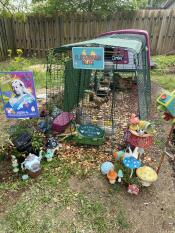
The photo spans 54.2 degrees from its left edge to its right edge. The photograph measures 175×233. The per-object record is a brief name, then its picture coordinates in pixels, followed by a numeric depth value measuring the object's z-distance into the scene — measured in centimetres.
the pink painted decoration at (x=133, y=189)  199
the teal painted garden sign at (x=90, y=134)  255
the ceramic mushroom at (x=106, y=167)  215
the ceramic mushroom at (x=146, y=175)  199
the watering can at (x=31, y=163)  213
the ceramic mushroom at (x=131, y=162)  196
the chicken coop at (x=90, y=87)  217
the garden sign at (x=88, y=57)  209
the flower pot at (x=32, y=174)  216
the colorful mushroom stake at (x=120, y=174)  205
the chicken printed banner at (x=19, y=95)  229
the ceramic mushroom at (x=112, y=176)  208
